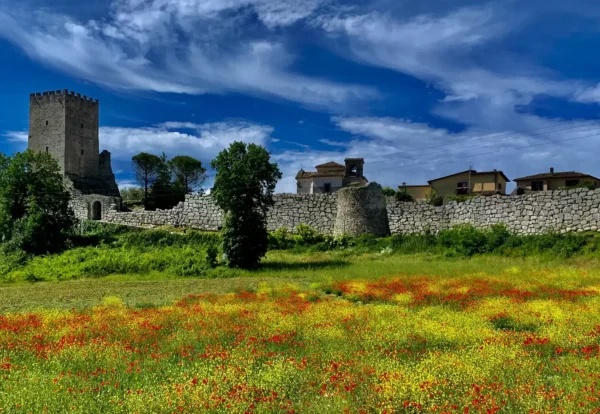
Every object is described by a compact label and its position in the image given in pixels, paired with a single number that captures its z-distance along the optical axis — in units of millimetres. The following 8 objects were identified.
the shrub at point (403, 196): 50406
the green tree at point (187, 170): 68625
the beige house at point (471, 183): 56938
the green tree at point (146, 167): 66562
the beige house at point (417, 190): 64500
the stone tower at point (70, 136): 59062
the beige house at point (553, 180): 52125
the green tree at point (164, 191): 58969
